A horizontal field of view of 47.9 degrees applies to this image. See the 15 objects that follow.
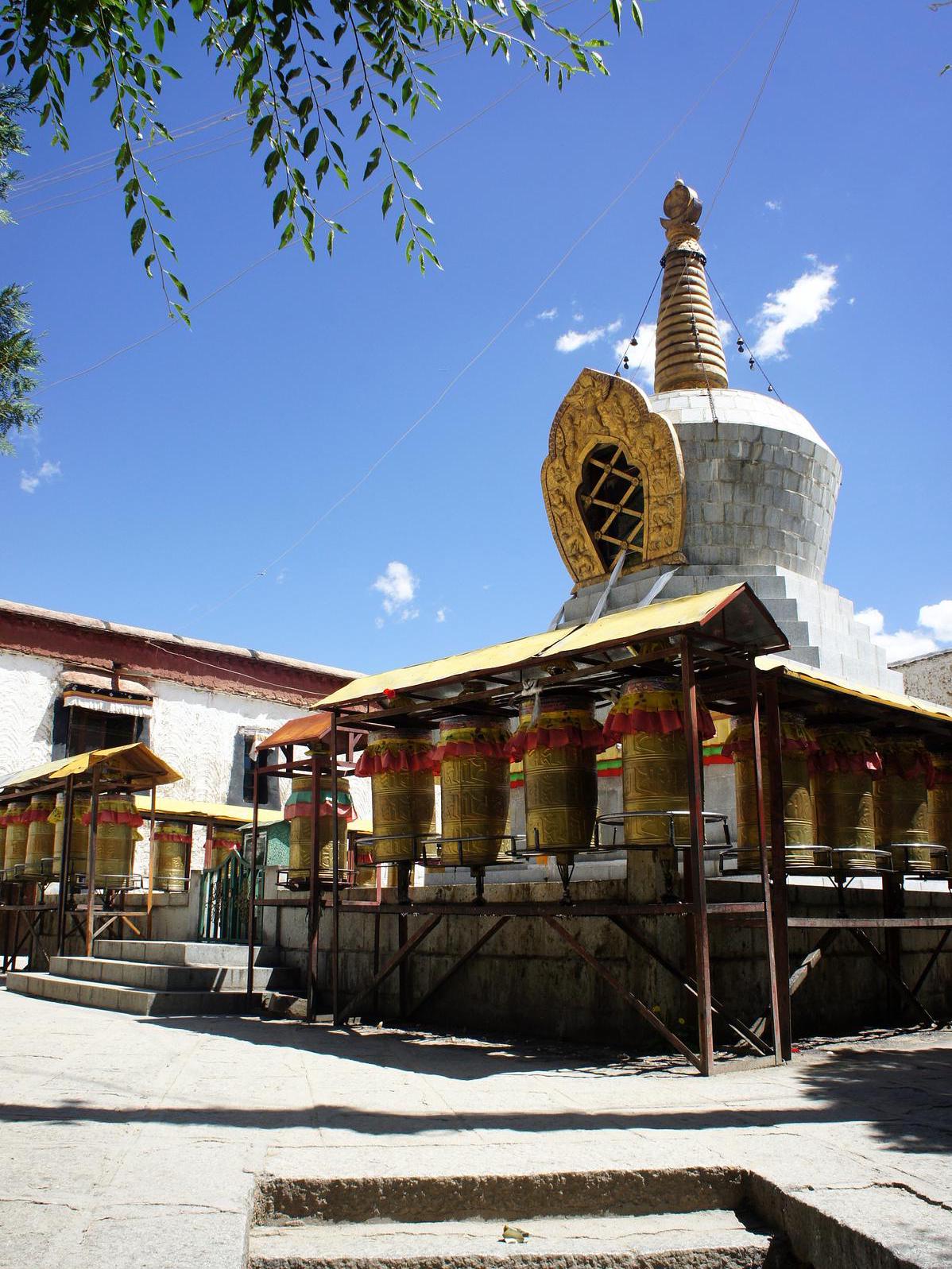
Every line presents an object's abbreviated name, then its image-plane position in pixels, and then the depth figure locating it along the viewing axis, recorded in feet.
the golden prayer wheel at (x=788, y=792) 26.37
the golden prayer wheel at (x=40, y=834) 52.31
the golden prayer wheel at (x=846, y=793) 28.12
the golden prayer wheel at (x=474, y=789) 27.55
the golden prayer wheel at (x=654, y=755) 23.52
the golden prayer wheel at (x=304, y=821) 34.53
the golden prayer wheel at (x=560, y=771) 25.08
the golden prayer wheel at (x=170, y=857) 59.62
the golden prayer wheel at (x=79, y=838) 49.55
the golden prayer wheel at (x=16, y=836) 54.49
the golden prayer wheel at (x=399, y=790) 29.86
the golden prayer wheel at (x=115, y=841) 48.26
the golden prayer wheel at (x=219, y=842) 65.62
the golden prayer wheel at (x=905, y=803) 30.45
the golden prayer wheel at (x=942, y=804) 32.50
